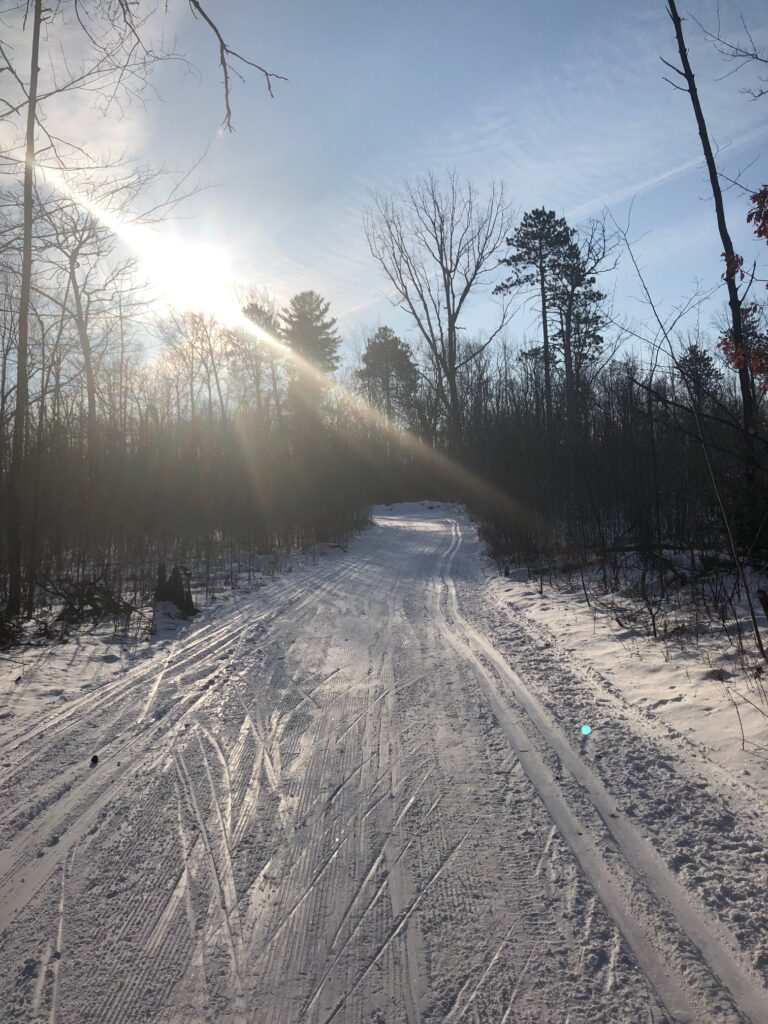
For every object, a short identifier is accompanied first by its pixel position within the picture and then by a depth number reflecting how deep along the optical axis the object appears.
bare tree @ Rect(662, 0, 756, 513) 7.93
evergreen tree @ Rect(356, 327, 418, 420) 49.22
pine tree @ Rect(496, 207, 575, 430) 32.08
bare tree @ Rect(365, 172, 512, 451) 31.64
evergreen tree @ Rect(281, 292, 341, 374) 40.66
